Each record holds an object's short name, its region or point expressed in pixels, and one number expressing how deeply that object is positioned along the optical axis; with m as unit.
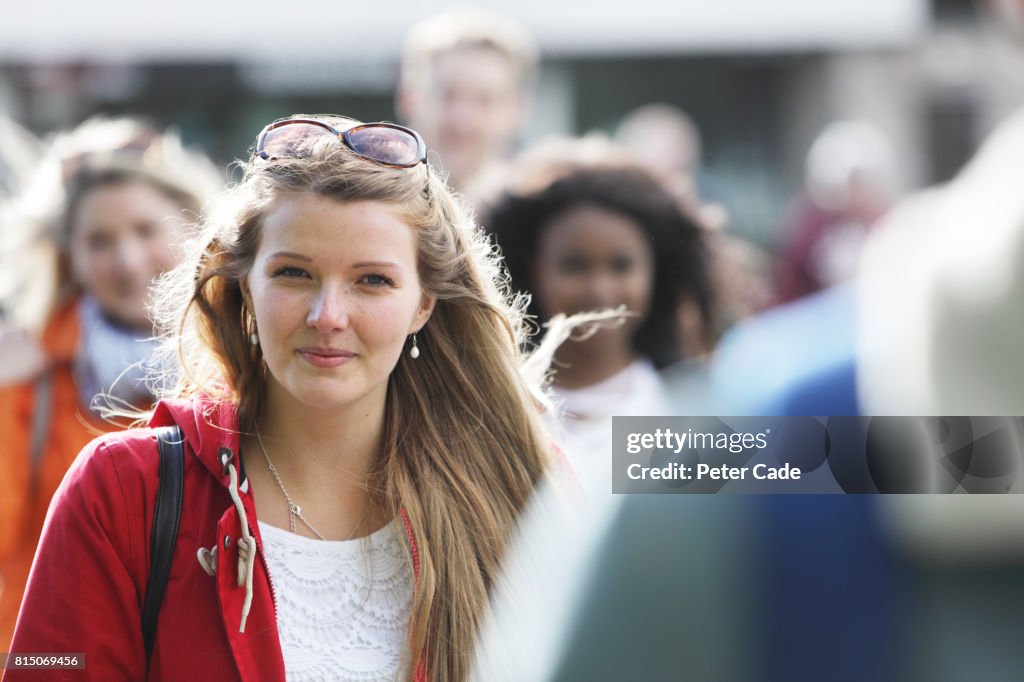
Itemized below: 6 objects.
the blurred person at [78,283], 4.30
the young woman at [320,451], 2.89
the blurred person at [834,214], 9.14
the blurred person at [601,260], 4.88
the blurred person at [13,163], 6.28
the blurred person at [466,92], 5.66
